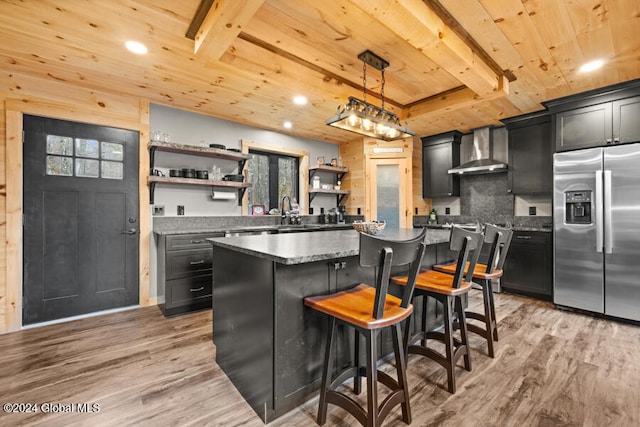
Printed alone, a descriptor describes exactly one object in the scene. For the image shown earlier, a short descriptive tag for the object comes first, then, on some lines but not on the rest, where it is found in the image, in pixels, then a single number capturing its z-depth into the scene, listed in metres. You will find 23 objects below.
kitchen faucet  4.79
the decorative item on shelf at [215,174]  4.01
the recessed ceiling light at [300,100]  3.42
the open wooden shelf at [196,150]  3.50
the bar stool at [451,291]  1.84
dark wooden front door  2.95
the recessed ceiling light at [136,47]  2.36
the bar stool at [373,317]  1.33
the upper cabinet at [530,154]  3.96
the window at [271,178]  4.75
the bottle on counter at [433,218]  5.45
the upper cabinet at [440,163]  5.05
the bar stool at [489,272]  2.18
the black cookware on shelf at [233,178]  4.15
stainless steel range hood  4.54
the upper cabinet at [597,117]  3.08
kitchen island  1.59
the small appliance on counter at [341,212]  5.57
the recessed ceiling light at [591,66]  2.68
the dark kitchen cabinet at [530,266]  3.78
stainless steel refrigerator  3.03
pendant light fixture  2.47
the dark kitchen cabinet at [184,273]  3.21
